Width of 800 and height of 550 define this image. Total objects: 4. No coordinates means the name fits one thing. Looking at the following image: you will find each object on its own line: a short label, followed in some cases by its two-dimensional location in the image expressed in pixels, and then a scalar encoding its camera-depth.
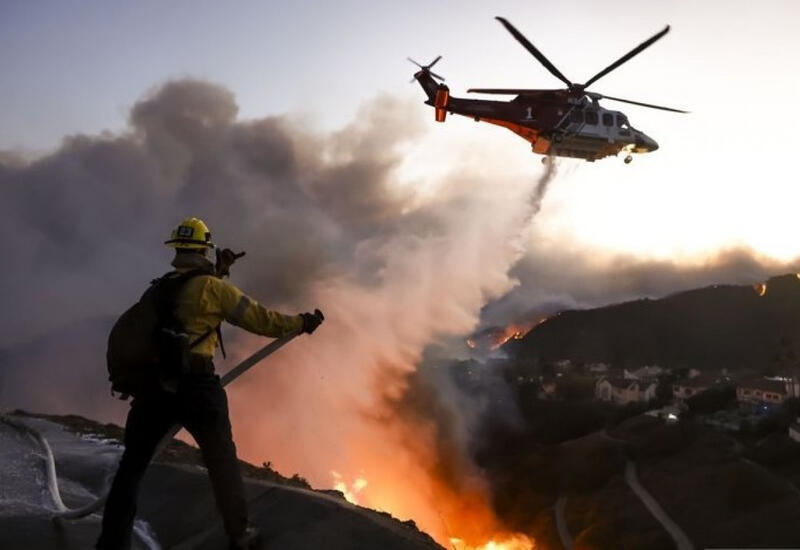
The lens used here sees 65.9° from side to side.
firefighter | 4.44
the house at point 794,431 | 43.71
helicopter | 27.27
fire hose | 4.92
